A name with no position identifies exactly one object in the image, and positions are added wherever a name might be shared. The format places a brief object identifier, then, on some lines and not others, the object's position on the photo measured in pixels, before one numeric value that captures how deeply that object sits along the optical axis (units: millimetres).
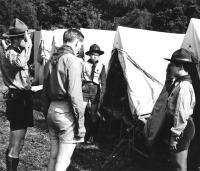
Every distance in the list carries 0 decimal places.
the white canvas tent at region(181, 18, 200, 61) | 6723
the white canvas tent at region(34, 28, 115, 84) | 13992
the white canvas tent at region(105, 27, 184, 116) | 8125
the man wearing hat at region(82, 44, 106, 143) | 8148
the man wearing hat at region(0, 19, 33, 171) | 5191
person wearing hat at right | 4645
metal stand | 7188
